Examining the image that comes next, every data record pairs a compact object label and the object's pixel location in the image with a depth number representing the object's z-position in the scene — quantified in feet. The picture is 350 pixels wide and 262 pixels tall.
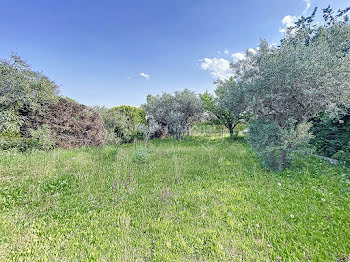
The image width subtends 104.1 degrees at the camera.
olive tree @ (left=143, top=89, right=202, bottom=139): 33.32
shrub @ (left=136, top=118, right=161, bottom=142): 28.58
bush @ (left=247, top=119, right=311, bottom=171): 10.61
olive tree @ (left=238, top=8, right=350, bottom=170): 9.57
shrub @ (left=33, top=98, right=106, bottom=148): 19.18
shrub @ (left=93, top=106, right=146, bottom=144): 29.19
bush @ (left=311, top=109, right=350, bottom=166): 13.90
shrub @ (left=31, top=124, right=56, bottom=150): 17.35
